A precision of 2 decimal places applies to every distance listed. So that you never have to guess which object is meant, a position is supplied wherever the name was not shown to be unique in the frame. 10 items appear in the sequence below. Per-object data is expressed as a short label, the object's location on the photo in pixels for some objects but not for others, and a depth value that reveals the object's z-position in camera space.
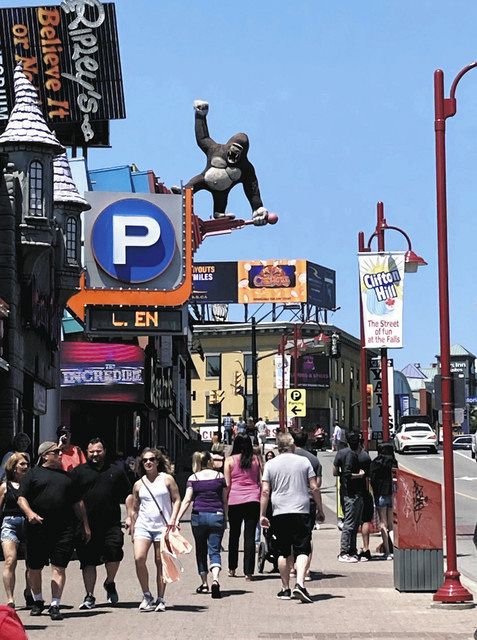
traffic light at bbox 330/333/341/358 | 58.75
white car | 64.62
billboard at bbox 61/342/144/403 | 39.06
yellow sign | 50.59
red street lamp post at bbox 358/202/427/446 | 27.69
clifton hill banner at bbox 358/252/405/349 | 26.73
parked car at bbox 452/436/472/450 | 79.86
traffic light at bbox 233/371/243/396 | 98.43
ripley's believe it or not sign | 45.16
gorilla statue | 48.62
